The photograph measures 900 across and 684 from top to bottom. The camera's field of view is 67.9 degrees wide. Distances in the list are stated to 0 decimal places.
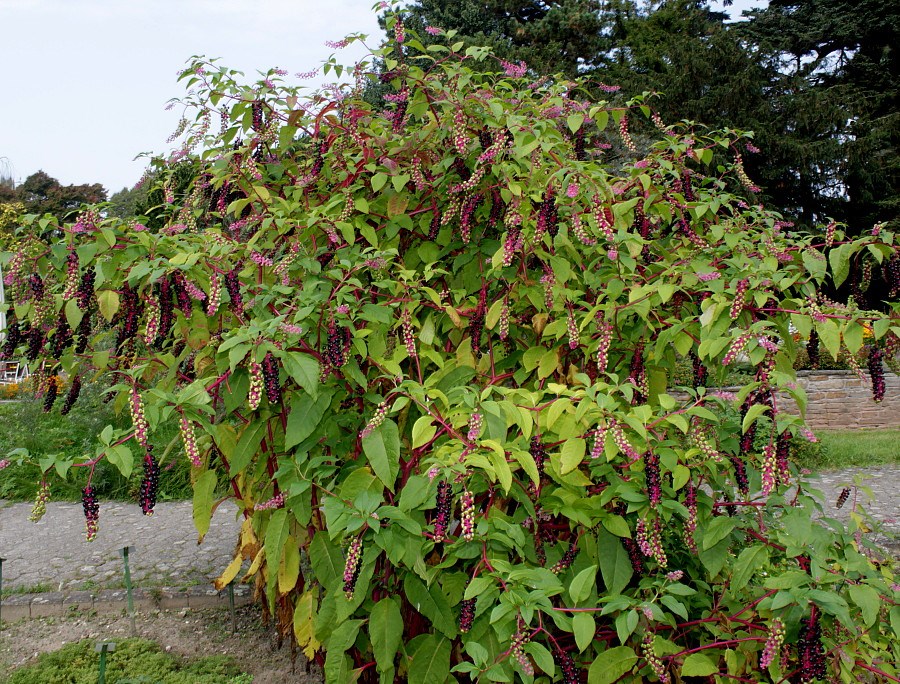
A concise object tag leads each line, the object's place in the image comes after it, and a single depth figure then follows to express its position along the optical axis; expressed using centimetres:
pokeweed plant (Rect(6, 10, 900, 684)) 188
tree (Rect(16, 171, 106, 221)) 2970
